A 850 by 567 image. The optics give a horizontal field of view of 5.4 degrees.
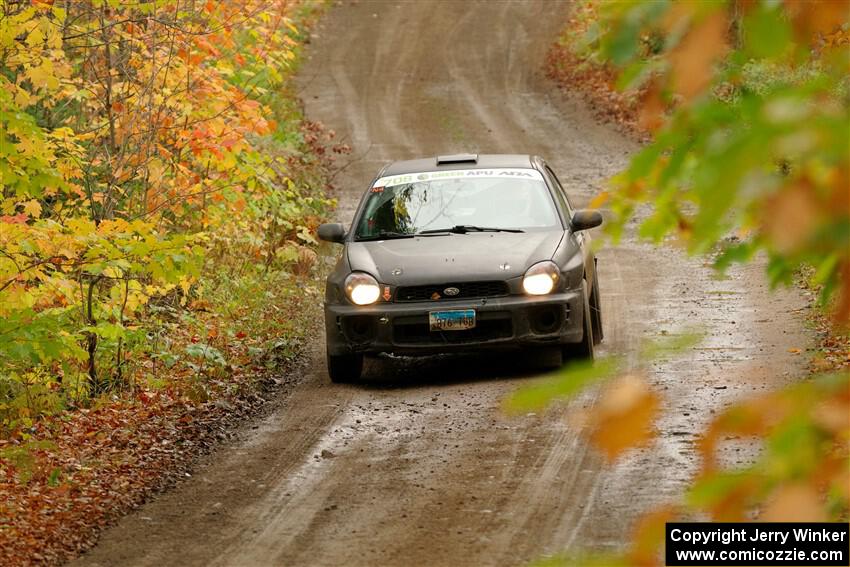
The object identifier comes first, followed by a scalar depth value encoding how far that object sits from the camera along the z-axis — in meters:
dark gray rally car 60.13
